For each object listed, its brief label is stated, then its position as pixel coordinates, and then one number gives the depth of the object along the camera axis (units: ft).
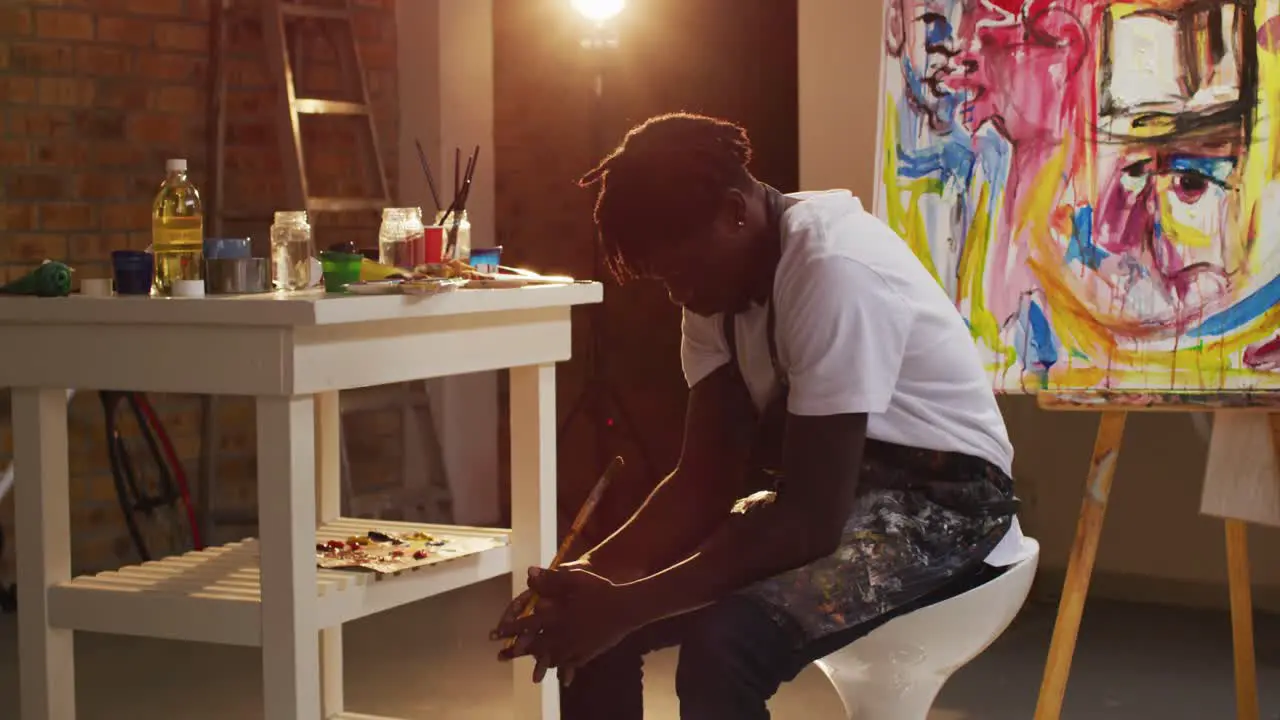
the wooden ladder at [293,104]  13.97
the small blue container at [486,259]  8.60
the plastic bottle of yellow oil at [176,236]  7.40
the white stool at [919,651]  6.27
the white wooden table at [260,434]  6.75
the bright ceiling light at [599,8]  14.05
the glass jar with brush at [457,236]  8.52
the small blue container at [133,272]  7.34
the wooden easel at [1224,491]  8.04
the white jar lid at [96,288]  7.52
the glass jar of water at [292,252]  7.87
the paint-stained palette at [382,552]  7.55
